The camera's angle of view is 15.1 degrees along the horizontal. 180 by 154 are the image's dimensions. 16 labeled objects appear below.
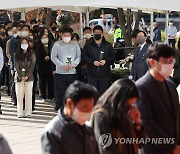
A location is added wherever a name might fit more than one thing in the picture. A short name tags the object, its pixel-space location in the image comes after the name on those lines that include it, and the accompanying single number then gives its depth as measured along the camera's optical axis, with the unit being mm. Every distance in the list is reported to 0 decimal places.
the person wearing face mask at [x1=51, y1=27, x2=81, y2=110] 13299
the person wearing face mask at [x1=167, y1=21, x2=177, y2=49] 29898
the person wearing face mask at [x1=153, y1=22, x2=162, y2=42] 29547
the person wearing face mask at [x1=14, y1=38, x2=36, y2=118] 13115
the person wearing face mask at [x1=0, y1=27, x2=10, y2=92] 16901
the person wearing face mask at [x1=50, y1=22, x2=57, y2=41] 17944
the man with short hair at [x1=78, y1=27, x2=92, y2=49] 15621
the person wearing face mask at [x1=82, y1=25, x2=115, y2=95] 13356
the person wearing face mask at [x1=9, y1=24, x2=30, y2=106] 14282
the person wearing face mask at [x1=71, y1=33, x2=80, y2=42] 15073
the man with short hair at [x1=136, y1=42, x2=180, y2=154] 5921
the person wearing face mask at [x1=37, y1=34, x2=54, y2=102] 15548
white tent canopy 13277
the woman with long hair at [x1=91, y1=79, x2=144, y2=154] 5167
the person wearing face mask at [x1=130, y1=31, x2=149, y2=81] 12373
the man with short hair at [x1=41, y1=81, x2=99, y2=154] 4698
